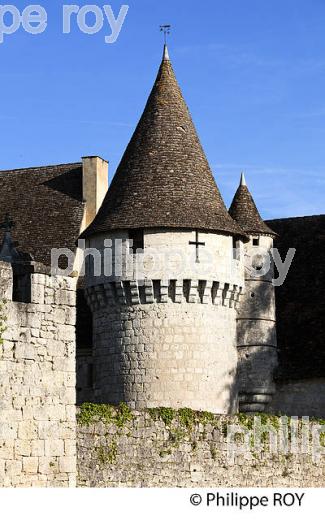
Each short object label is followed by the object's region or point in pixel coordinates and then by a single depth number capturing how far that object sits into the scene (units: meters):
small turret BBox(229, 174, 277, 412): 39.75
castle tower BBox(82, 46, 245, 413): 35.84
